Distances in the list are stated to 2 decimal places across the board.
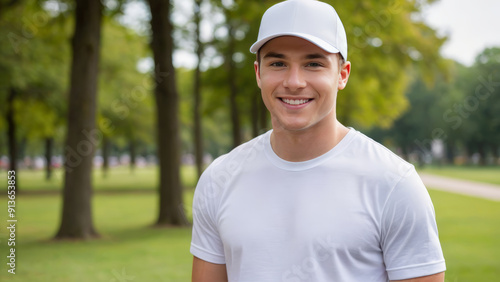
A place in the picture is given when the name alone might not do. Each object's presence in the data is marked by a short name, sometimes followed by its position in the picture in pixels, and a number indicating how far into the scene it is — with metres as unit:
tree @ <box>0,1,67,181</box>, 16.97
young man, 2.18
